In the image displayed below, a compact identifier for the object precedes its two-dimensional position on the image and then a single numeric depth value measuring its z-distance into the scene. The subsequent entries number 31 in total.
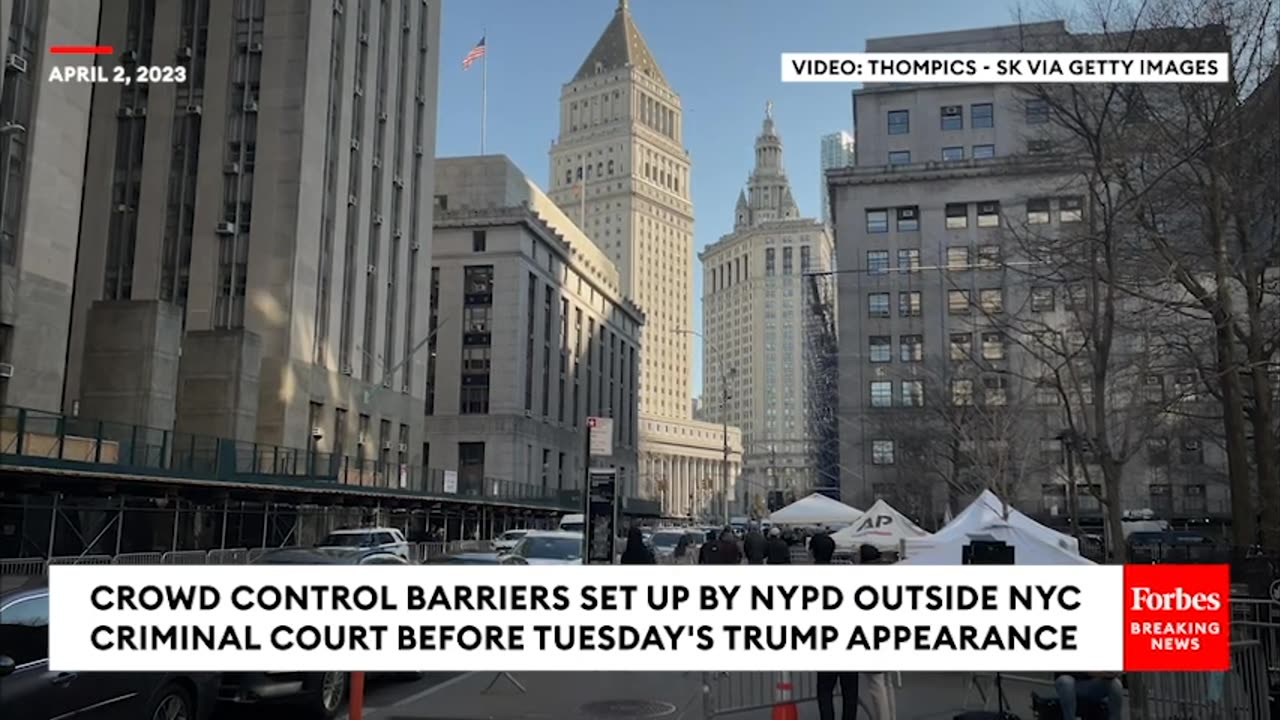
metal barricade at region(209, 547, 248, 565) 26.75
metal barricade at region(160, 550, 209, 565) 24.88
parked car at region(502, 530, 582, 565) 23.91
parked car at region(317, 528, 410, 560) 28.80
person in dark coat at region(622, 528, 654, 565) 21.53
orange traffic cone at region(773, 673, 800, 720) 9.44
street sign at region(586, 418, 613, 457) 20.73
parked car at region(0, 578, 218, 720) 8.09
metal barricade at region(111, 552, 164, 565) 24.64
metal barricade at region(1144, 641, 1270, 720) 9.95
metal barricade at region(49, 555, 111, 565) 23.36
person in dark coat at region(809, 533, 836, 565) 14.70
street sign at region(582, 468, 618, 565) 20.17
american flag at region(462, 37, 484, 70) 75.44
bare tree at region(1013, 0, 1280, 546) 14.46
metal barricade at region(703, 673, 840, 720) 11.12
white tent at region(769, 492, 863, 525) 33.97
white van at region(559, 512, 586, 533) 47.55
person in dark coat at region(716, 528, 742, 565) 21.77
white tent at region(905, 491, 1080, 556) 17.22
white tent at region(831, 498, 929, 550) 24.81
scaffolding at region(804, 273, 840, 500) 86.12
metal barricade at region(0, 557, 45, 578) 21.97
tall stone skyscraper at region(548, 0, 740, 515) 177.88
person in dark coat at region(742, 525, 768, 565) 24.85
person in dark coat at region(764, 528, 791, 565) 18.66
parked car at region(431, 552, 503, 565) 18.08
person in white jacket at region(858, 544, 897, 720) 10.08
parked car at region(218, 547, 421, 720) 10.77
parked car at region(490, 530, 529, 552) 35.59
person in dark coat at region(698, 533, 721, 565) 22.70
